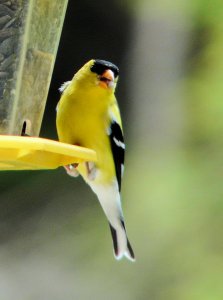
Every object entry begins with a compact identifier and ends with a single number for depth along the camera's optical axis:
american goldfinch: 6.73
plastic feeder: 5.90
